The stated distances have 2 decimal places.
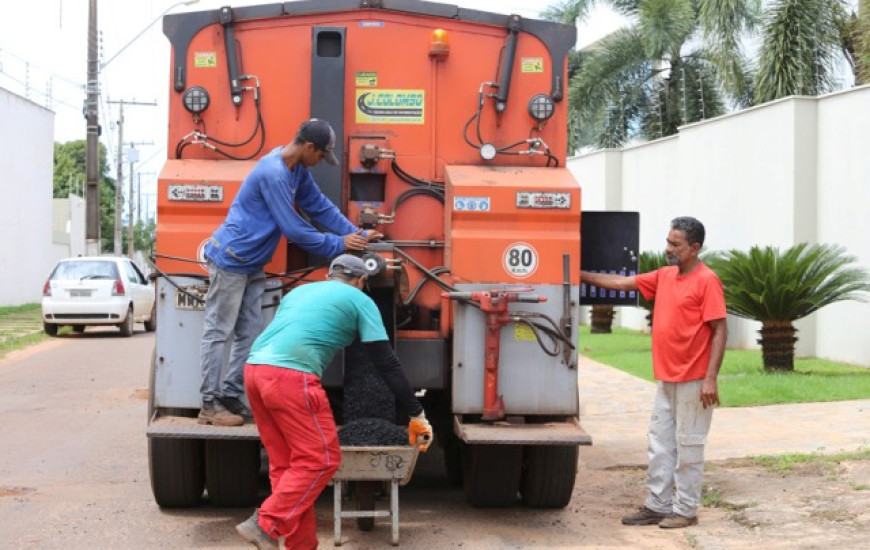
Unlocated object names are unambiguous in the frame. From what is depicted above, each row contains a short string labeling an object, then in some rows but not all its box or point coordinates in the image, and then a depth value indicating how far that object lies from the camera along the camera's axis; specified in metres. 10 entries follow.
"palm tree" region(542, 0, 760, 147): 28.75
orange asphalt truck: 7.34
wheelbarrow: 6.76
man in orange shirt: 7.55
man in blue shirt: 7.16
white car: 23.45
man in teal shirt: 6.18
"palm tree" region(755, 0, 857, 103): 23.27
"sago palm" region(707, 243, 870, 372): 15.48
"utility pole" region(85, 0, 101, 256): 30.38
